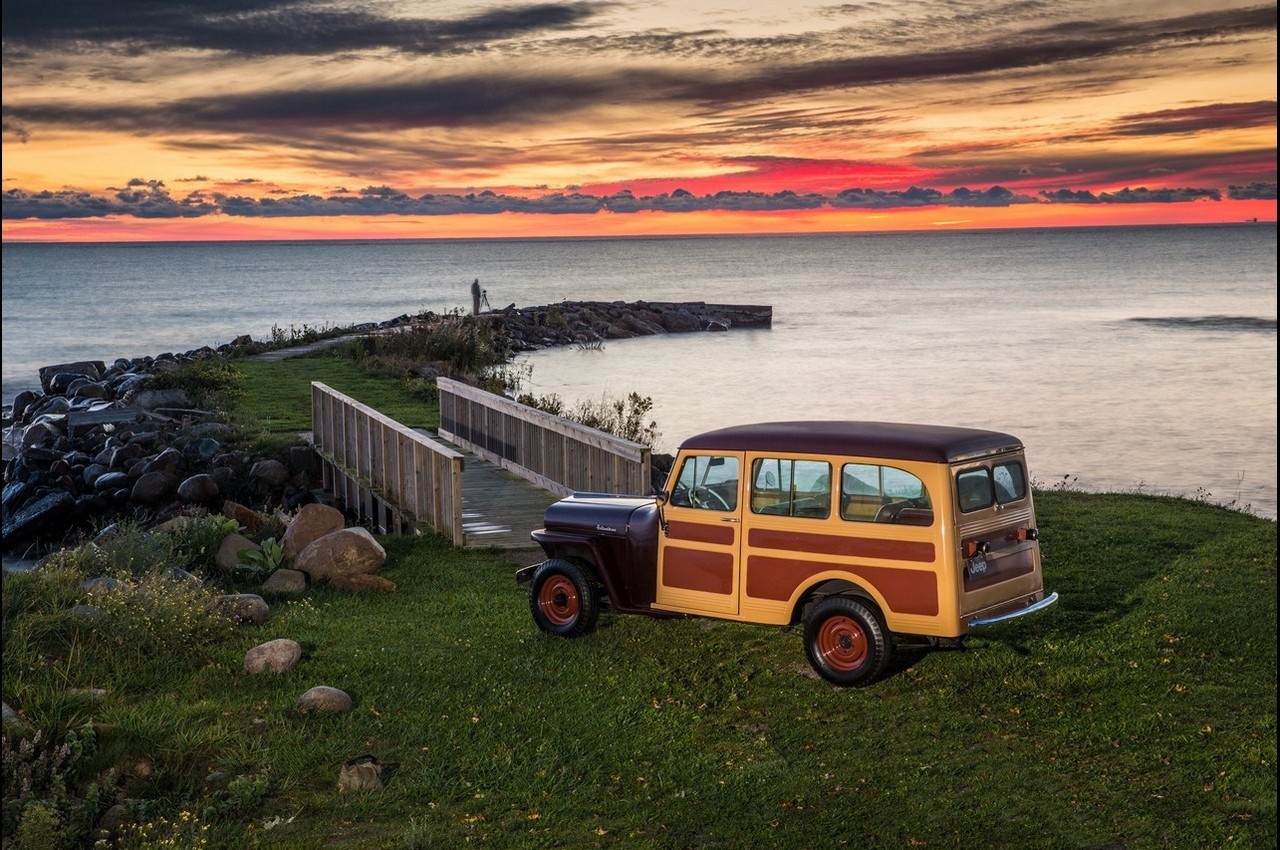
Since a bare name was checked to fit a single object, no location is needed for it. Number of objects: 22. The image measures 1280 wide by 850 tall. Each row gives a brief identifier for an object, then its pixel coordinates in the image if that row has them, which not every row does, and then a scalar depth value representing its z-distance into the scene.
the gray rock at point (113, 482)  26.03
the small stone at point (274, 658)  12.01
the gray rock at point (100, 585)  12.98
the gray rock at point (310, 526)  16.34
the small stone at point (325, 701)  10.91
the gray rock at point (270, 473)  24.92
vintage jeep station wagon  10.24
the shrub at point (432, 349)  37.91
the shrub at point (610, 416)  28.61
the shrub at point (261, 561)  15.42
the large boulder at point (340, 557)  15.27
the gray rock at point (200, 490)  24.06
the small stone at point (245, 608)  13.55
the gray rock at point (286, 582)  14.83
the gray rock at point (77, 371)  44.31
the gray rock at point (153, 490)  25.19
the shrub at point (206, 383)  31.66
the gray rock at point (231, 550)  15.63
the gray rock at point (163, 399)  31.83
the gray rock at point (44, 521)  25.23
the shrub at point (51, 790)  8.87
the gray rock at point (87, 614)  12.47
